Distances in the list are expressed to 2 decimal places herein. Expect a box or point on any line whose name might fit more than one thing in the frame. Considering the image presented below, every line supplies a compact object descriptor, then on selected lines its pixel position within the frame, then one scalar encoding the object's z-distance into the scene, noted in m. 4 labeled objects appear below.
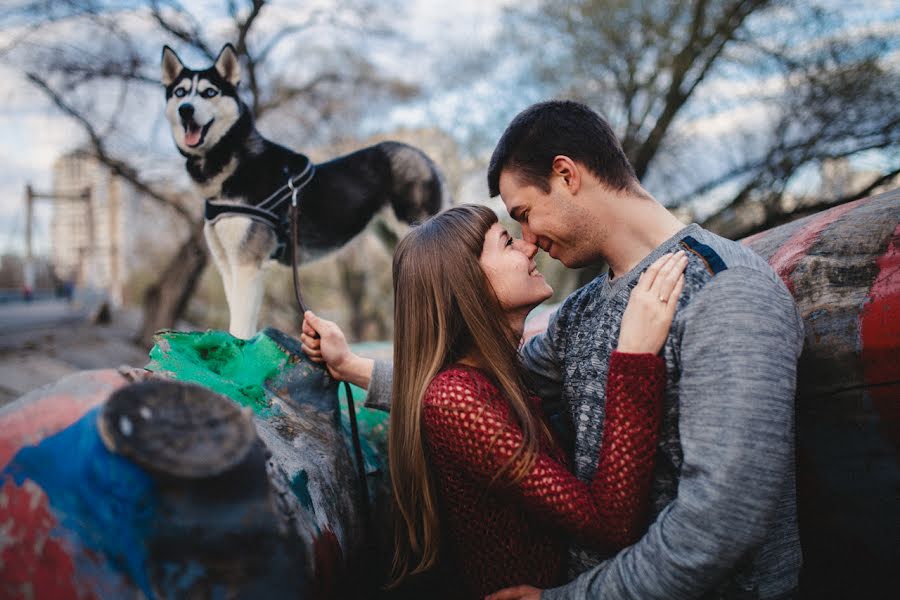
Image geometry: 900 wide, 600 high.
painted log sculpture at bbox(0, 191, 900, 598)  0.92
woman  1.41
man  1.27
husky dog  2.35
